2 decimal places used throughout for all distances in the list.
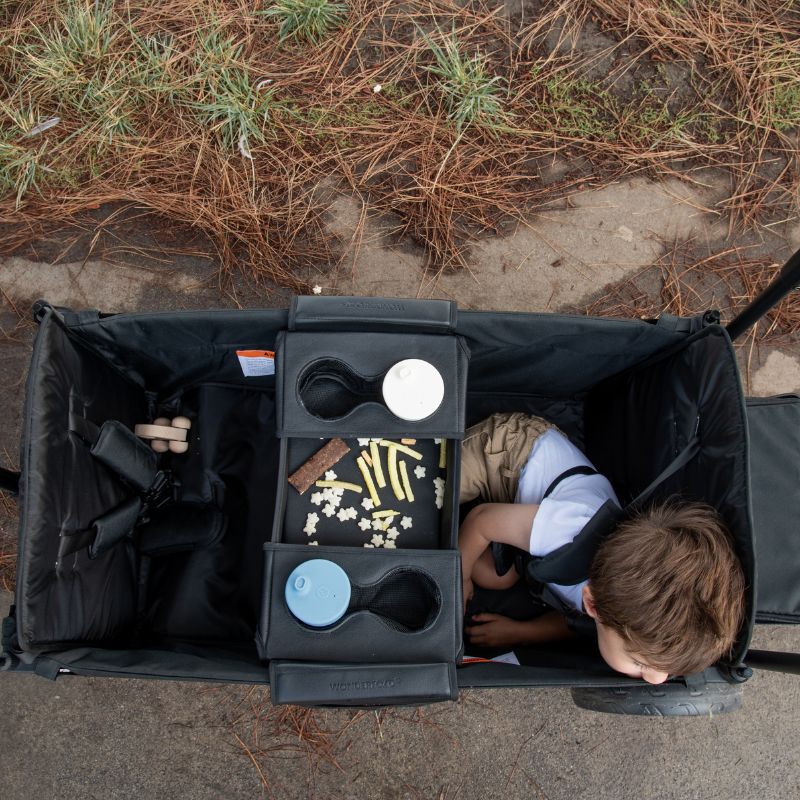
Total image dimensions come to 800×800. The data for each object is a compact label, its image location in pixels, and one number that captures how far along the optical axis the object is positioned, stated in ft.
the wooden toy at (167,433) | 4.70
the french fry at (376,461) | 4.09
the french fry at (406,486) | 4.11
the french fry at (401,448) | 4.09
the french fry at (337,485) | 4.07
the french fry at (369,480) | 4.09
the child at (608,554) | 3.43
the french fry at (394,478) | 4.09
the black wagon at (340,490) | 3.55
